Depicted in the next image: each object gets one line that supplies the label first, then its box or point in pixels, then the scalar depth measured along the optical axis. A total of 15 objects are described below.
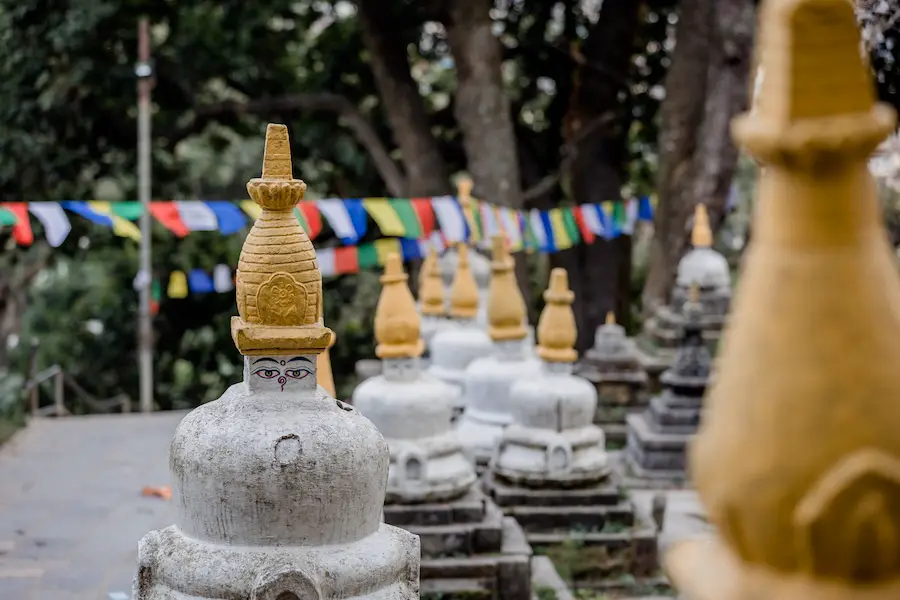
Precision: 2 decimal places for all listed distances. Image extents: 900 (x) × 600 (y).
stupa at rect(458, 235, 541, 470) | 10.21
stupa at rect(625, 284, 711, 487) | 12.79
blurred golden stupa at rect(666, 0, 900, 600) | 2.17
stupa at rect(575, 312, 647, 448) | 14.72
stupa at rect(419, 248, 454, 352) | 12.69
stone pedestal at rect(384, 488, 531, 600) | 8.03
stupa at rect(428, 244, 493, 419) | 11.85
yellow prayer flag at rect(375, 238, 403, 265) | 14.67
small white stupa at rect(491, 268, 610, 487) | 9.30
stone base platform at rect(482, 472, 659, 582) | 9.24
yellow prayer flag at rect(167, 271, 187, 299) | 16.00
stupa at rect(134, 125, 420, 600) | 4.44
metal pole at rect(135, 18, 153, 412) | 14.98
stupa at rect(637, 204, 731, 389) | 15.52
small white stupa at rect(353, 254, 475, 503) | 8.26
